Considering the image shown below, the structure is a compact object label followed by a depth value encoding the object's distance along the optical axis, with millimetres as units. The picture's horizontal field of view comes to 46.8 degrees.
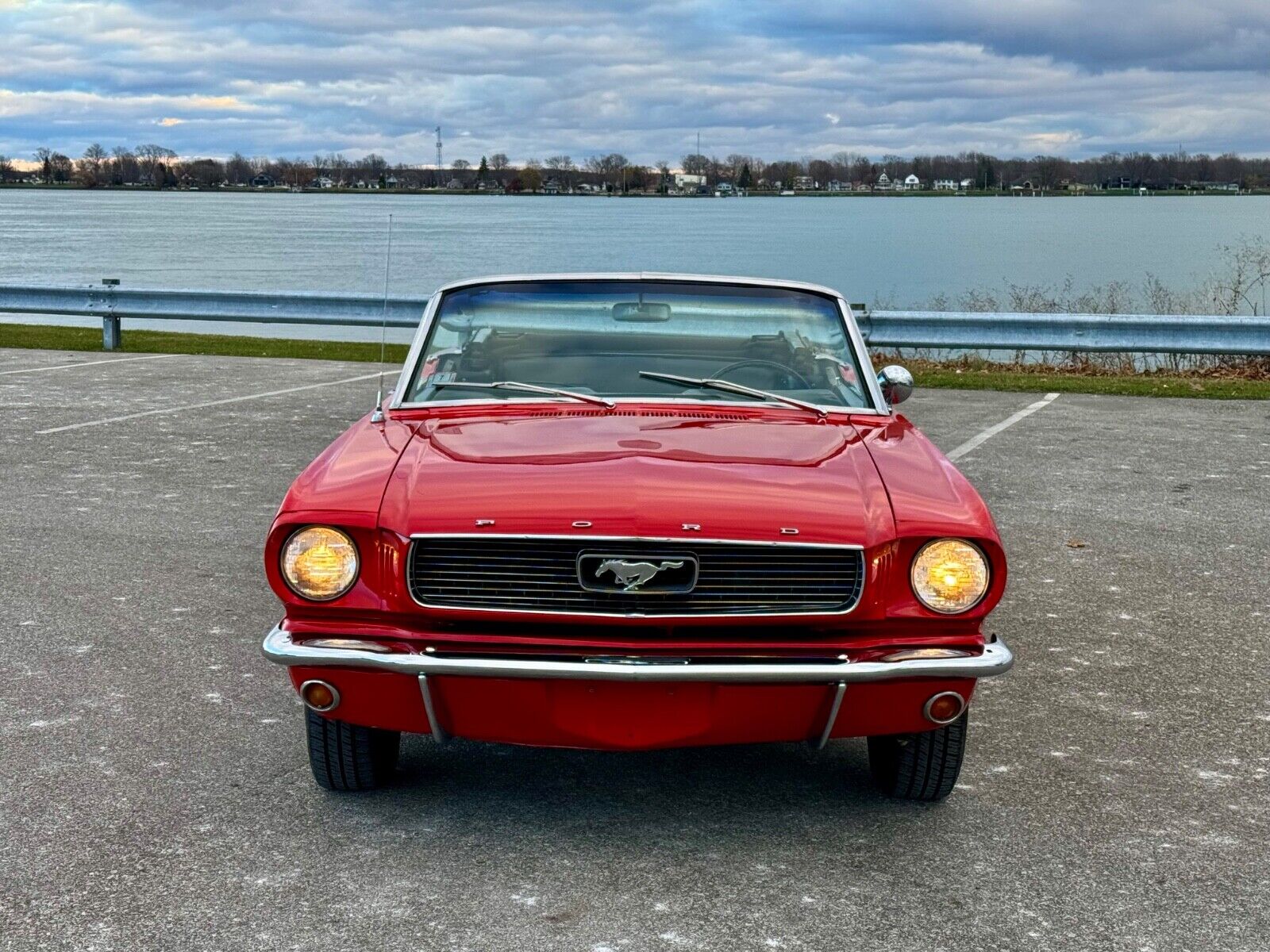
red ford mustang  3500
